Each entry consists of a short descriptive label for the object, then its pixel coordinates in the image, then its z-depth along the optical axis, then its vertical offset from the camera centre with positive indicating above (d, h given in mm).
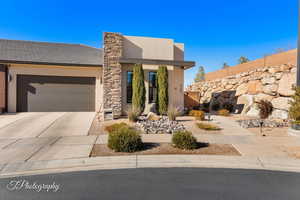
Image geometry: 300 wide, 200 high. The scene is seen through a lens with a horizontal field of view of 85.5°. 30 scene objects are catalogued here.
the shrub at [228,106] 15137 -651
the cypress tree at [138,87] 11195 +760
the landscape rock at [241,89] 14805 +948
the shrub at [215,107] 16447 -804
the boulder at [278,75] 12258 +1883
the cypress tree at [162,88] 11609 +741
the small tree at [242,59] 37562 +9389
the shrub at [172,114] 9750 -937
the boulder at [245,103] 13384 -288
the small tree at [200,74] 50531 +7861
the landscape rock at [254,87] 13578 +1077
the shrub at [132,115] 9564 -1016
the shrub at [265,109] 11328 -649
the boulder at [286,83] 11297 +1204
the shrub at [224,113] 12406 -1055
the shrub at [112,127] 7634 -1446
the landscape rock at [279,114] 10914 -975
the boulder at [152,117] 9839 -1154
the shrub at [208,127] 8281 -1441
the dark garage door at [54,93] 12969 +278
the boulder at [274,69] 12720 +2428
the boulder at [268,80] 12623 +1586
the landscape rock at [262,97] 12367 +214
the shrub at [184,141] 5488 -1435
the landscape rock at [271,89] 12267 +832
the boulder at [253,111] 12427 -916
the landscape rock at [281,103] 11035 -213
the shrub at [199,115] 10266 -1069
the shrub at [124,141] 5199 -1402
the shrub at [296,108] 7512 -372
